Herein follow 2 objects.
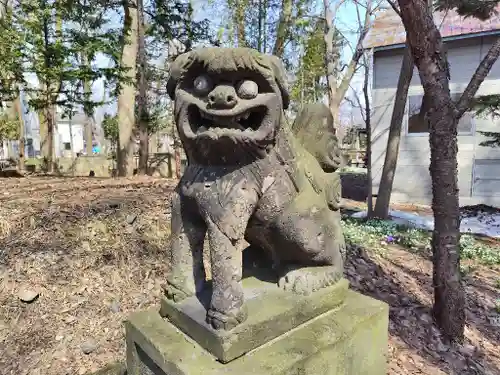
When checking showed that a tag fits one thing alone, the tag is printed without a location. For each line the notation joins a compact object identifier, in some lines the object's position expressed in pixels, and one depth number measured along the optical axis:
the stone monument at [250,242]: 1.36
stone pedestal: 1.39
